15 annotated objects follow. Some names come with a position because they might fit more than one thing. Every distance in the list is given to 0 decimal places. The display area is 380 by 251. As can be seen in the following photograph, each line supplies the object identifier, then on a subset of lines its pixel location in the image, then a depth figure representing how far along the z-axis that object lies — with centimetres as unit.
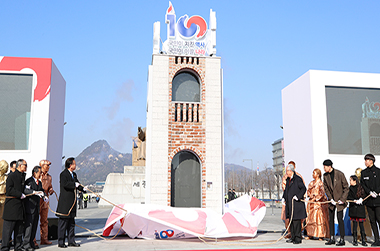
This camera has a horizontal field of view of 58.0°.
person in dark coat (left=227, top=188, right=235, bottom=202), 2622
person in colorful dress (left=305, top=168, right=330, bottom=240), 1016
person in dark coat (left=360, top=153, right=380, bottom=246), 899
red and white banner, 967
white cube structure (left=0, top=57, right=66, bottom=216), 1073
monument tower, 1398
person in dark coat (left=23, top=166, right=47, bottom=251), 823
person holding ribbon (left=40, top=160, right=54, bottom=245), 932
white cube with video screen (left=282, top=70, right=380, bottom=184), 1207
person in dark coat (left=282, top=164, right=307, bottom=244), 953
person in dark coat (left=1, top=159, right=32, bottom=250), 783
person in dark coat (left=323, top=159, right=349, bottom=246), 933
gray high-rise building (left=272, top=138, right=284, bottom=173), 12838
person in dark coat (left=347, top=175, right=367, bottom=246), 911
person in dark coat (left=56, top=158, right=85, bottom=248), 864
